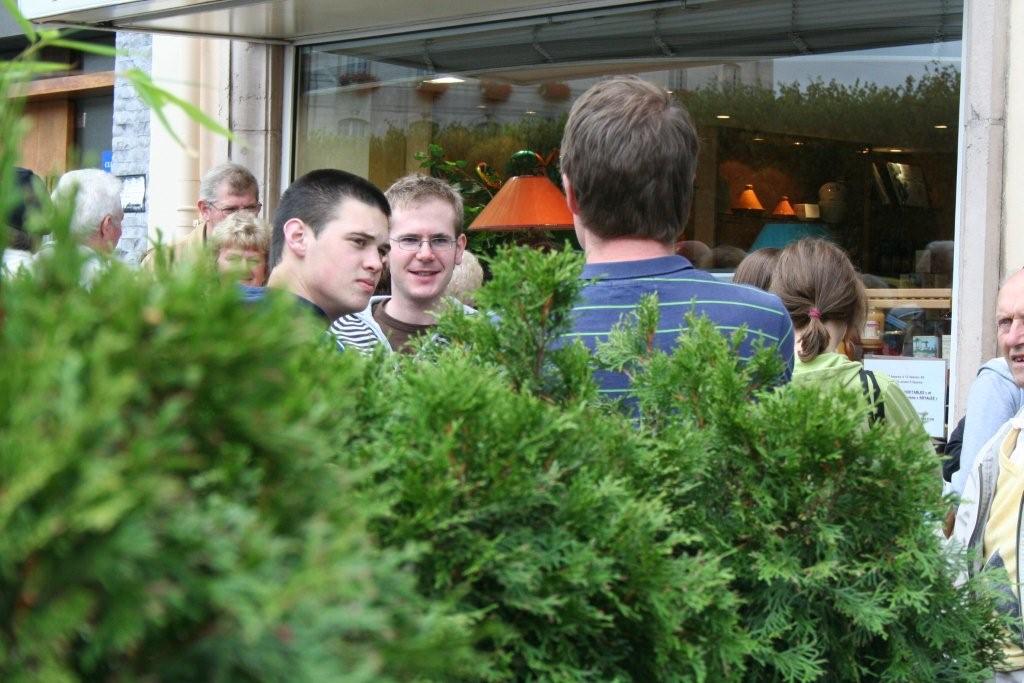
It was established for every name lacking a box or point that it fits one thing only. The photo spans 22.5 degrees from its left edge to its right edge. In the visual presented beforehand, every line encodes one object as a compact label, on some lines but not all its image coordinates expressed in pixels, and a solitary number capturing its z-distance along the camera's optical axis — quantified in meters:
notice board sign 11.95
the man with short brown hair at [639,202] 4.69
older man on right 5.72
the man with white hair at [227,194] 11.79
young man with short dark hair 6.78
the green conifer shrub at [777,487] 3.58
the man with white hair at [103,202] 9.72
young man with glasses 8.43
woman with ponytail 7.68
